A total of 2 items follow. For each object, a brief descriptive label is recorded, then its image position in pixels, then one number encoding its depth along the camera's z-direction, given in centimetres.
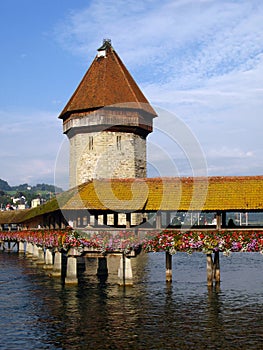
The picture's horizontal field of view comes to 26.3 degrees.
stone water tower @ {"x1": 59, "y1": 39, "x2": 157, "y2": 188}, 4397
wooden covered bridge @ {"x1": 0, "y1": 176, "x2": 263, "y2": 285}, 2416
